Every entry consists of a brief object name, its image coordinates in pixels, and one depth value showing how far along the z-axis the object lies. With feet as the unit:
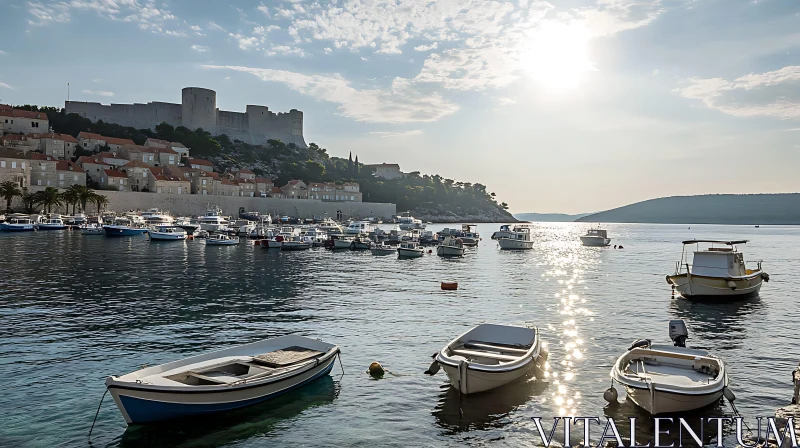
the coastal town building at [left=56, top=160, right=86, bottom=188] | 329.72
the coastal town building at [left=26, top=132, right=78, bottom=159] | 368.68
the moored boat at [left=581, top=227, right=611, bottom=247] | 269.03
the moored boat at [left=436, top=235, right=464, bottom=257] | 191.31
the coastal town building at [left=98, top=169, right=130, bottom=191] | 350.95
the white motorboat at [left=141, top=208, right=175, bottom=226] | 297.33
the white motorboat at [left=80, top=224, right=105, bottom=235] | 249.55
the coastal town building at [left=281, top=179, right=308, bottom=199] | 474.49
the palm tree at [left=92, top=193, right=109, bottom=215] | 315.08
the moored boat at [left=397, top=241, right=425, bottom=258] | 183.83
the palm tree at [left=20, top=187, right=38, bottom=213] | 301.02
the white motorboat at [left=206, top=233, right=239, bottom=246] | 212.23
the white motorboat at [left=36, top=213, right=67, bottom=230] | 271.69
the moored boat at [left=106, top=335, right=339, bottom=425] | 35.63
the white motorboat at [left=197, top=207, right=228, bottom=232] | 289.12
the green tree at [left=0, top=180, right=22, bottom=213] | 282.36
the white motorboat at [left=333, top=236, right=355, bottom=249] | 212.02
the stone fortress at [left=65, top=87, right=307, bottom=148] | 495.57
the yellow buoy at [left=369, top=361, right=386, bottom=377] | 50.26
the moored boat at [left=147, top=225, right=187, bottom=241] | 226.79
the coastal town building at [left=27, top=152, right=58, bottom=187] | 317.63
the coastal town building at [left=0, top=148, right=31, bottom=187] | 294.05
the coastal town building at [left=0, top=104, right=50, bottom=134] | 376.39
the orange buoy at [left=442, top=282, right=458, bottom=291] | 107.45
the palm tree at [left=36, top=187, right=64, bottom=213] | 299.99
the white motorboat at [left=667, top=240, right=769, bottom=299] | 91.35
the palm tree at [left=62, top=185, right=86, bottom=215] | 307.17
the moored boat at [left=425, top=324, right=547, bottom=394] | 43.32
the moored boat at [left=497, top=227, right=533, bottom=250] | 232.12
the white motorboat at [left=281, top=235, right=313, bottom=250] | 198.18
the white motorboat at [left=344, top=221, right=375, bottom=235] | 281.54
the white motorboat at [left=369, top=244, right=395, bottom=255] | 197.06
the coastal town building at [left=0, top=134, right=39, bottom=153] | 347.97
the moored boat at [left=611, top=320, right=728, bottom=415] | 37.99
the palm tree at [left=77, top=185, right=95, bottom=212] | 308.81
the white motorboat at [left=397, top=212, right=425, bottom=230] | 351.87
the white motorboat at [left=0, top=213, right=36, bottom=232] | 251.80
